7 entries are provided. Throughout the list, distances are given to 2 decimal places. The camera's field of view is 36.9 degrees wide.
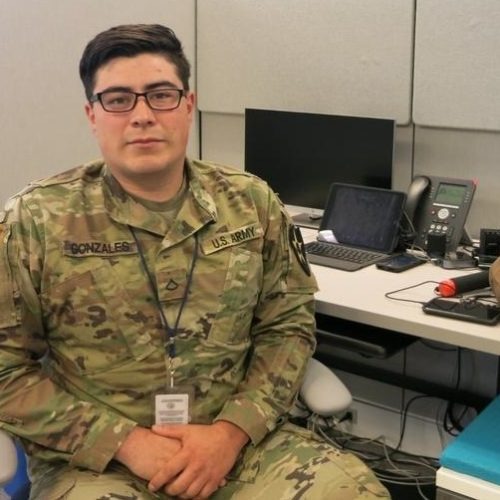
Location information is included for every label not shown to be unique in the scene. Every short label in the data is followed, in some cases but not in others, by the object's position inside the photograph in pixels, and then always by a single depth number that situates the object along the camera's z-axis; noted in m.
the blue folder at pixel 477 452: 1.29
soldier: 1.30
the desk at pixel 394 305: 1.45
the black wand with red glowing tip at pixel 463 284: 1.65
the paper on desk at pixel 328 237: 2.07
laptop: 1.97
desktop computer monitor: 2.18
